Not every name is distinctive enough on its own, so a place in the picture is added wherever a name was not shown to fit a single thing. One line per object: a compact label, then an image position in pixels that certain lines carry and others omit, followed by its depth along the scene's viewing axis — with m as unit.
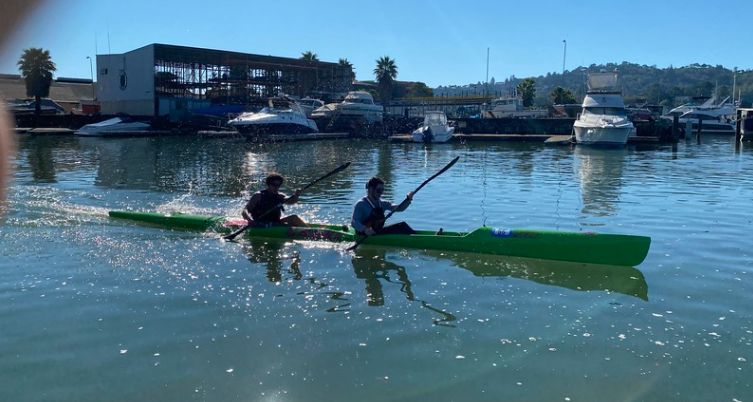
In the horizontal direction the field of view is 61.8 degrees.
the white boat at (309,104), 70.25
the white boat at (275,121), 55.19
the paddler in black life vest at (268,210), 13.37
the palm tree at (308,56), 92.50
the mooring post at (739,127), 55.14
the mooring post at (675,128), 52.88
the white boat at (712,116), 72.38
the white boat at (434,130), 55.48
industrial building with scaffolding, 67.06
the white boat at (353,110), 68.31
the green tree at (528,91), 88.12
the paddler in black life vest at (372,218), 12.30
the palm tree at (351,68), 85.10
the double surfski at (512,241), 10.71
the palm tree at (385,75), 89.94
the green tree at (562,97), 88.69
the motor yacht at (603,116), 45.66
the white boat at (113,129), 59.97
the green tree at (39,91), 61.54
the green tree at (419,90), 116.61
